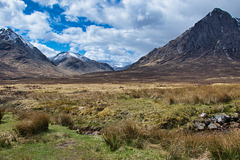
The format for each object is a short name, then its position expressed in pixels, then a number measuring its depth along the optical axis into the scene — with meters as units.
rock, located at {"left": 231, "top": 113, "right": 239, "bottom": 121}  9.14
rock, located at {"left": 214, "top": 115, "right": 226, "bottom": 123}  8.97
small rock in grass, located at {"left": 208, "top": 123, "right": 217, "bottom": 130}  8.30
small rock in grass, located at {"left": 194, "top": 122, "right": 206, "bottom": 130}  8.34
